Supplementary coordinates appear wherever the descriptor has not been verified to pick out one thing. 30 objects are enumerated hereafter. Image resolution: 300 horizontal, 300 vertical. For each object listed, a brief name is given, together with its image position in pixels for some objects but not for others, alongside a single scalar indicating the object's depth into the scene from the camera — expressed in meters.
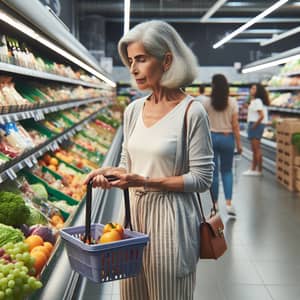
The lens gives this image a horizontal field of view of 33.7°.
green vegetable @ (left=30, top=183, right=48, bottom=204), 3.75
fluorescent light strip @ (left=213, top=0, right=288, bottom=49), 9.73
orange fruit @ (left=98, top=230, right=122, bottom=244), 1.79
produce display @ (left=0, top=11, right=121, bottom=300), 2.09
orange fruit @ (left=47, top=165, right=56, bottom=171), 5.00
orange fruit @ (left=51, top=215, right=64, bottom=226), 3.60
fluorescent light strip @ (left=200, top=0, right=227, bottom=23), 14.26
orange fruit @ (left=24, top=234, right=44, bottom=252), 2.56
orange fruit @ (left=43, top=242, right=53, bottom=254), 2.63
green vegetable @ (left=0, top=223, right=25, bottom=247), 2.38
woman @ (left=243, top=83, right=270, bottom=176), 8.66
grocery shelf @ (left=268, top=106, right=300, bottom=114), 9.46
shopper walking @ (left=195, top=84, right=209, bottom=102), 11.22
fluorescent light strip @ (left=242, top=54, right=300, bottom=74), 8.47
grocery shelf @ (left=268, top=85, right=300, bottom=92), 9.82
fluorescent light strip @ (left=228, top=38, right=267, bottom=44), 20.58
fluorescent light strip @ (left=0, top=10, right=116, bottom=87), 3.01
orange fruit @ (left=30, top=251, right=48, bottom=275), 2.37
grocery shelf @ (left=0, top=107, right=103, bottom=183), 3.12
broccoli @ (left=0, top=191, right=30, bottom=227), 2.79
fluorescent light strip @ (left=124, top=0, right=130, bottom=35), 10.09
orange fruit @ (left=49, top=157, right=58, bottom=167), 5.20
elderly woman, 1.92
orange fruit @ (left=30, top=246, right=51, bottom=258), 2.50
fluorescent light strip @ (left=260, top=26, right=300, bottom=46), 11.99
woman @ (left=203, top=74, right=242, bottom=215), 5.76
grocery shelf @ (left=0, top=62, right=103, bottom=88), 3.39
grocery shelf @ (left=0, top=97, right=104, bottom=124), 3.37
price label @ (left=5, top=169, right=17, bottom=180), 3.09
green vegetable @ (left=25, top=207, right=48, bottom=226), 3.08
